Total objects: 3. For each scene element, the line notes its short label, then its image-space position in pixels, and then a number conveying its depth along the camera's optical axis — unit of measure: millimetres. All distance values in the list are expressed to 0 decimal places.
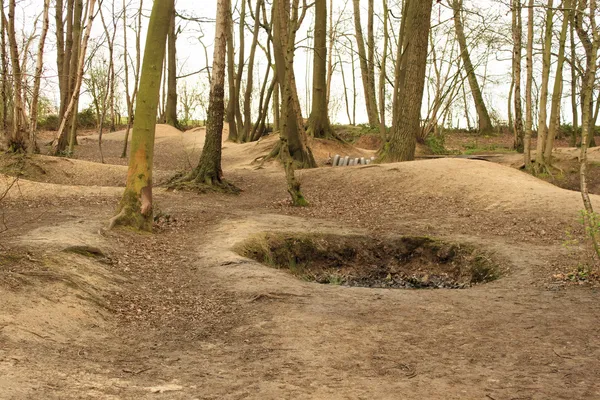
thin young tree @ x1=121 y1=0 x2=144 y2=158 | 19781
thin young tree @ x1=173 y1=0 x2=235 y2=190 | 13242
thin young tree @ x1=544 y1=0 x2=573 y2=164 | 16422
